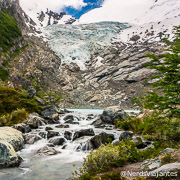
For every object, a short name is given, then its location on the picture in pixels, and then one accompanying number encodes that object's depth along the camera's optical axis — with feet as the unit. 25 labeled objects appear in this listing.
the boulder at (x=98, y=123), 83.39
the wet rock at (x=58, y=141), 52.22
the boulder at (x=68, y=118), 102.11
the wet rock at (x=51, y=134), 58.49
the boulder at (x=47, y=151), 42.47
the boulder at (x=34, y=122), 72.53
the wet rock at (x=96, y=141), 46.28
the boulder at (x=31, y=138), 52.60
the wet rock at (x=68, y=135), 56.75
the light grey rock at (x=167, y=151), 26.37
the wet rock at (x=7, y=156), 32.63
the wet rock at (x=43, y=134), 59.57
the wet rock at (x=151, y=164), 21.79
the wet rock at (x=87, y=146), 45.98
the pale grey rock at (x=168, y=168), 17.43
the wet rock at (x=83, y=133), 56.08
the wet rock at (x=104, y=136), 47.74
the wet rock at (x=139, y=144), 41.30
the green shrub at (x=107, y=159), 23.65
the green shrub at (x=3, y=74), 228.41
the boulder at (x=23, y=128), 62.67
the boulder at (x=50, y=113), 98.29
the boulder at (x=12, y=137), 42.54
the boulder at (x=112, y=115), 88.01
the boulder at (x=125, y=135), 50.32
